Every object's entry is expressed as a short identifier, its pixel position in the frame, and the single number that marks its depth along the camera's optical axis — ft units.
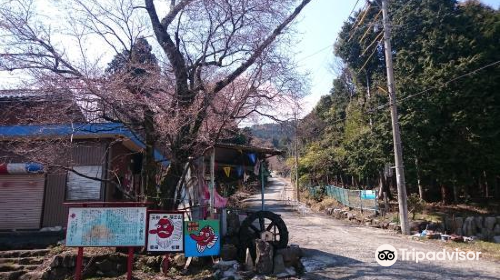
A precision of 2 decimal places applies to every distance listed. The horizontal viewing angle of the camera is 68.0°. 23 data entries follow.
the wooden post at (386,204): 67.79
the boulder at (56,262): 30.66
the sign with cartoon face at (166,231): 29.22
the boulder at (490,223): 60.39
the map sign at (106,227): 28.07
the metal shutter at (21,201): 46.47
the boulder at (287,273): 28.44
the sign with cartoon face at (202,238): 30.48
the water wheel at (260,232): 32.37
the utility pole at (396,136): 51.24
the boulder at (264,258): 28.89
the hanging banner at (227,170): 42.99
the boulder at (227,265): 29.73
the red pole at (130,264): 27.76
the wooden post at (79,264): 27.32
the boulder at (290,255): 30.50
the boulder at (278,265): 29.12
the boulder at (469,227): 58.80
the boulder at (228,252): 30.96
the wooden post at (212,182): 34.28
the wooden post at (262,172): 39.78
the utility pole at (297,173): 125.08
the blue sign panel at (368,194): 68.95
